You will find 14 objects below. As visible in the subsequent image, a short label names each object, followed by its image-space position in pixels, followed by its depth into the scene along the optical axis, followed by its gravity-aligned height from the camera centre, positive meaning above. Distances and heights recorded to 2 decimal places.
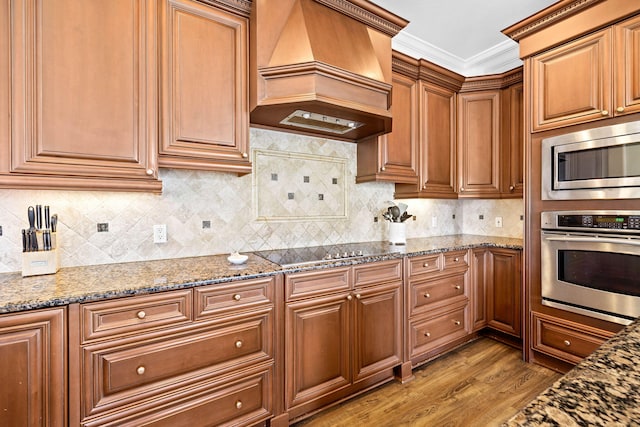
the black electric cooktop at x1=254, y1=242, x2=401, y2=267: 1.96 -0.29
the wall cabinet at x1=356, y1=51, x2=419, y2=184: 2.68 +0.63
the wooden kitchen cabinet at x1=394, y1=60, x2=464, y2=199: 2.91 +0.76
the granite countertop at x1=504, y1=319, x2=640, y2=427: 0.43 -0.28
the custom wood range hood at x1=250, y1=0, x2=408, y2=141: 1.87 +0.95
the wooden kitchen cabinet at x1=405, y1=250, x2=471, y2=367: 2.40 -0.76
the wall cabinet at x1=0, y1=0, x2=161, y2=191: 1.37 +0.57
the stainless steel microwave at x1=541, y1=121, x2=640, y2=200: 1.97 +0.34
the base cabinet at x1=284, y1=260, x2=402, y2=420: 1.82 -0.77
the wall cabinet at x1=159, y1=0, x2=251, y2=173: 1.72 +0.73
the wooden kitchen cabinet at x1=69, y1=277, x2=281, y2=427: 1.30 -0.68
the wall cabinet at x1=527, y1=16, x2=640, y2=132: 1.98 +0.94
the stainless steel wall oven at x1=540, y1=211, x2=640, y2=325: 1.99 -0.35
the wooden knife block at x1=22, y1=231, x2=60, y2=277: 1.51 -0.24
